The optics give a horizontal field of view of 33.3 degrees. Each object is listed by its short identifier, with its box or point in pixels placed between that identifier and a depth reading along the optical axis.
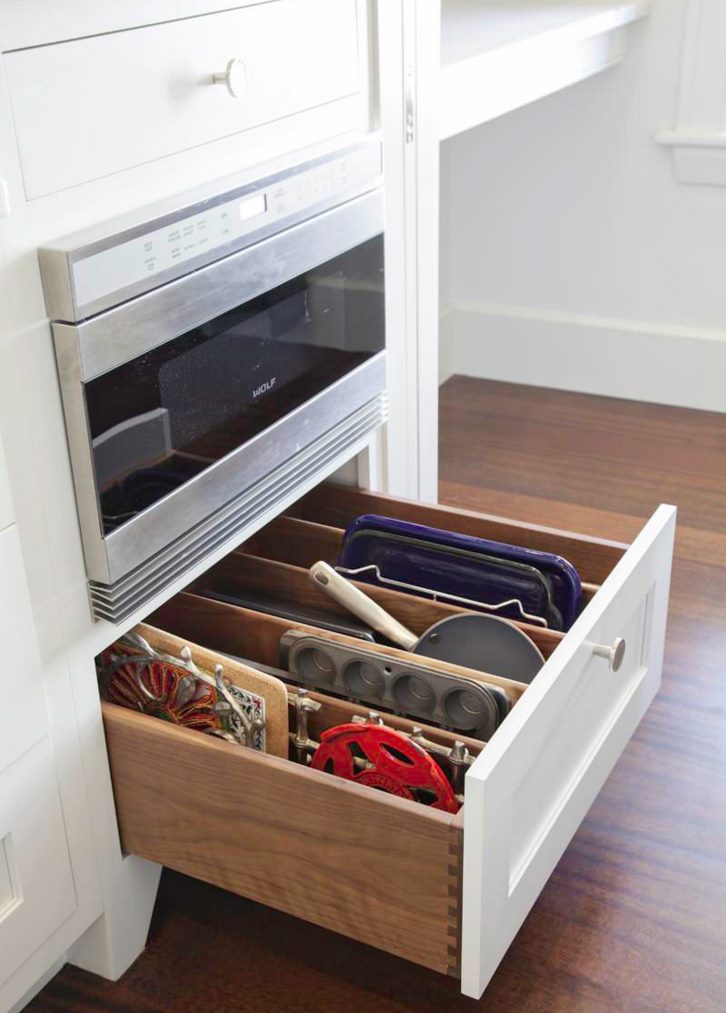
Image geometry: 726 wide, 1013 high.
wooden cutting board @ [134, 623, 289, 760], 1.19
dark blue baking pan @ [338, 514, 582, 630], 1.39
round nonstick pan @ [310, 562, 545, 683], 1.30
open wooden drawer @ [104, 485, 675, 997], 1.05
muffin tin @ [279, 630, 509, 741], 1.20
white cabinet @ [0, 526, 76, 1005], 1.04
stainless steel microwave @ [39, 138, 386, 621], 1.03
